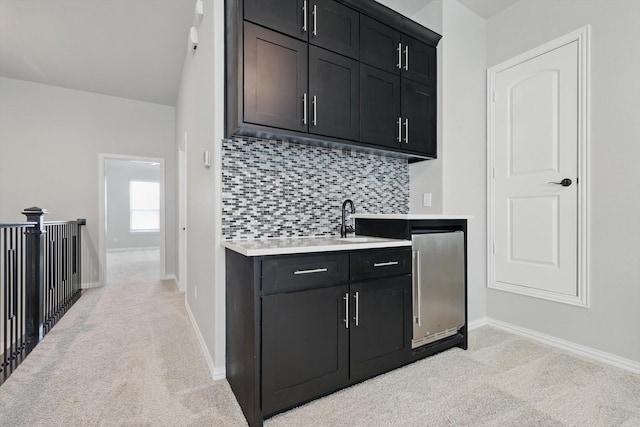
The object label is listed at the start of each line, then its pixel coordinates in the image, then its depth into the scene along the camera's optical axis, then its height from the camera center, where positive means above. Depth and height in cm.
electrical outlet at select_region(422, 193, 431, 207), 281 +13
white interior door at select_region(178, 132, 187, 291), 396 -7
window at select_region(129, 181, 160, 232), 892 +21
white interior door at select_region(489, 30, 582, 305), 235 +33
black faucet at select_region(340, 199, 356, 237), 238 -8
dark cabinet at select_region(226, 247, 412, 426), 151 -62
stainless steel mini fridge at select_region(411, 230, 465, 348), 215 -54
